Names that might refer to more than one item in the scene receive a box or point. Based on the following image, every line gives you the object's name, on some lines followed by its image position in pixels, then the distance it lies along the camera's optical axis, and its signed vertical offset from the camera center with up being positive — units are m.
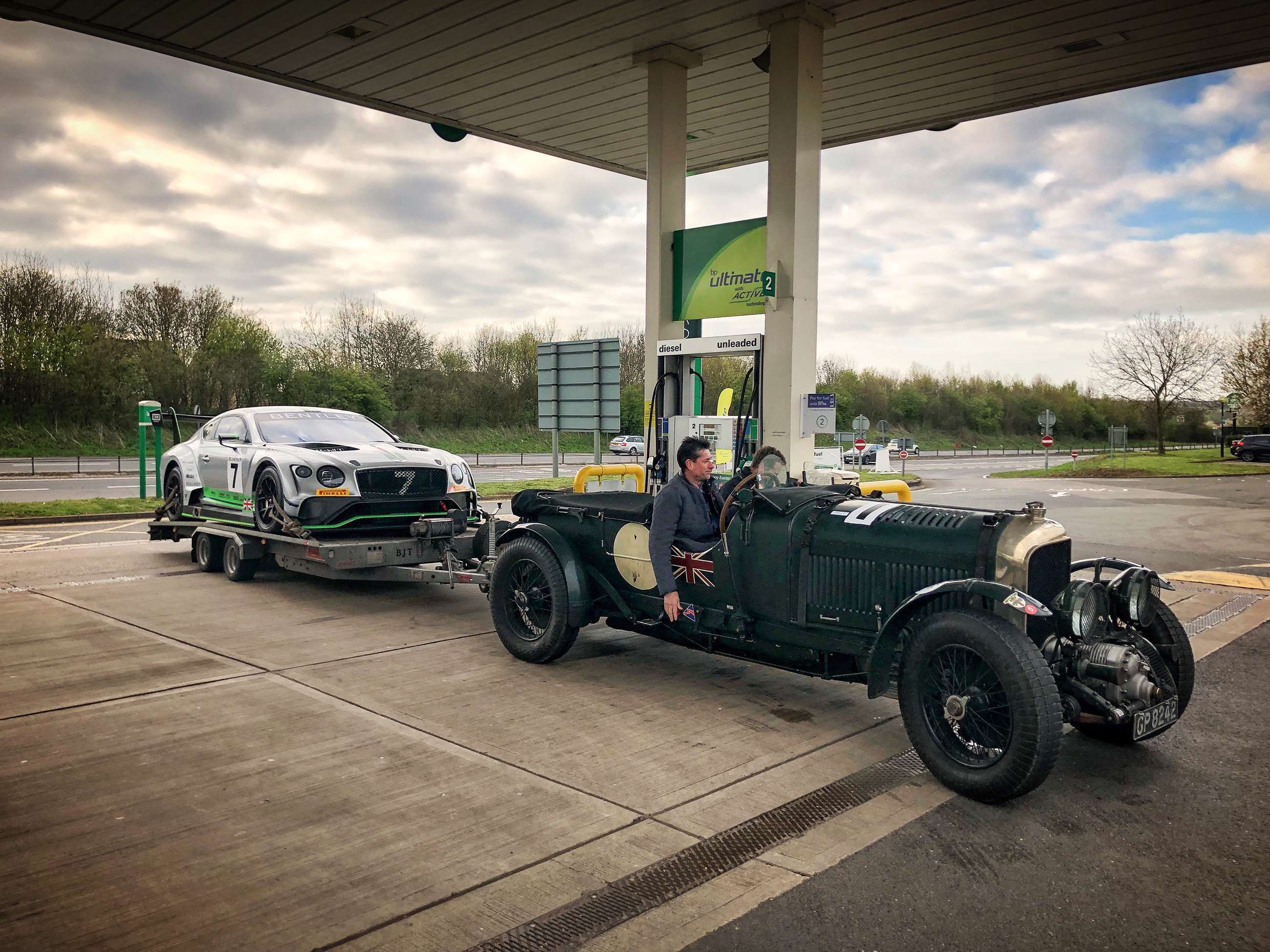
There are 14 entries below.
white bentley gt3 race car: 8.33 -0.37
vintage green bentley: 3.96 -0.93
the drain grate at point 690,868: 2.90 -1.60
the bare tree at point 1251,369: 44.41 +3.48
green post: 16.95 +0.25
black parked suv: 41.22 -0.50
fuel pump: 10.79 +0.24
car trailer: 7.59 -1.03
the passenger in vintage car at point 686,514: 5.47 -0.47
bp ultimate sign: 10.61 +2.05
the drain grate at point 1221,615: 7.58 -1.59
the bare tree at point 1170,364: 43.78 +3.60
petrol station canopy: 9.55 +4.58
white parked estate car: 45.62 -0.42
